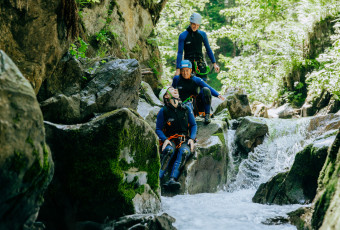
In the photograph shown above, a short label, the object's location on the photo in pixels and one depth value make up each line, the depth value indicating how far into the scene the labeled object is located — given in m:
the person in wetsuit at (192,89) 8.77
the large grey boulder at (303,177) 5.61
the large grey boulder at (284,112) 17.76
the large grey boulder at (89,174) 4.49
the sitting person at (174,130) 6.89
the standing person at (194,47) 9.60
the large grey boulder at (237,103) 14.30
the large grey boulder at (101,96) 5.68
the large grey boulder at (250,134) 10.79
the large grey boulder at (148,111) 9.38
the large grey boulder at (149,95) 11.15
